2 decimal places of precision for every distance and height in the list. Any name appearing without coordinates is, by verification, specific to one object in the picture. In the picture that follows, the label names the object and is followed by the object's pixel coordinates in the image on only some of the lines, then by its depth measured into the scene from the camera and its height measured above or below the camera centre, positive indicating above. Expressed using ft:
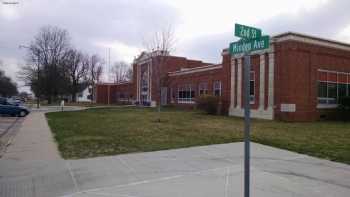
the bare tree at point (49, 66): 205.87 +20.87
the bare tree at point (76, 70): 293.72 +25.40
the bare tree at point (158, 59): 85.45 +10.43
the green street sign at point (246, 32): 15.15 +3.04
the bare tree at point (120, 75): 390.42 +27.74
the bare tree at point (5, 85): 309.01 +12.93
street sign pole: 14.52 +2.34
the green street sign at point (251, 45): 14.85 +2.45
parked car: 106.93 -3.57
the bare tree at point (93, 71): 337.93 +28.28
